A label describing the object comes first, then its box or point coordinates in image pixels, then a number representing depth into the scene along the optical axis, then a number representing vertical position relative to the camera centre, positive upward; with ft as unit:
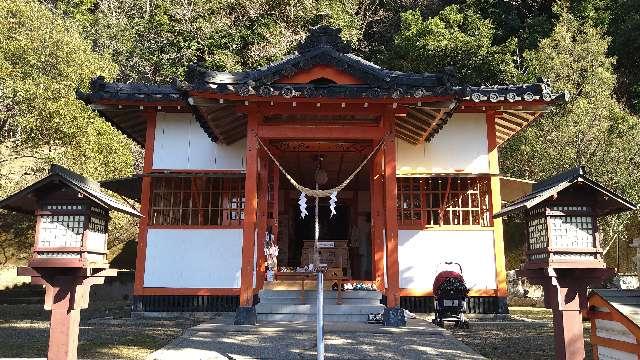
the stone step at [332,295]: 32.91 -2.28
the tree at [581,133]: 54.44 +14.48
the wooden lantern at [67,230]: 18.86 +1.13
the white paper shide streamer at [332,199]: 34.41 +4.23
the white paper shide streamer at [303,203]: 35.35 +4.00
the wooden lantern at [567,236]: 17.33 +0.85
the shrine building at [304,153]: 32.71 +6.46
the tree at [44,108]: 50.44 +15.42
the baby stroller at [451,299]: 31.32 -2.44
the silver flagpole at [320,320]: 18.89 -2.38
